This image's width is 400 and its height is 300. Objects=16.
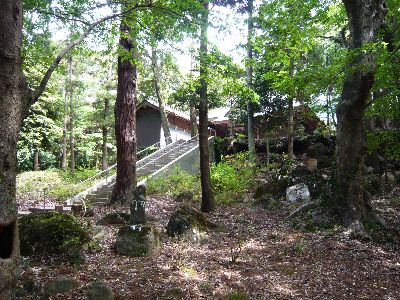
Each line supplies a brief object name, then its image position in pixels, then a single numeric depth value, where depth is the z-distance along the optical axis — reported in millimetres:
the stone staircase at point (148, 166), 15092
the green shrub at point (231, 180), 14336
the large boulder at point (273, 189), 13367
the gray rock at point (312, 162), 17912
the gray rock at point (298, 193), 12289
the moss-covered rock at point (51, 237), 6418
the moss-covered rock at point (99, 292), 4934
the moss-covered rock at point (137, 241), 7035
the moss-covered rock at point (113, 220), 9422
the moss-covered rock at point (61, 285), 5074
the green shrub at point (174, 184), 15414
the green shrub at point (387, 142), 10164
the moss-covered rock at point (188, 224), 8445
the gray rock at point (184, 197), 13823
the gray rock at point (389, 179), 14380
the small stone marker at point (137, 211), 8352
